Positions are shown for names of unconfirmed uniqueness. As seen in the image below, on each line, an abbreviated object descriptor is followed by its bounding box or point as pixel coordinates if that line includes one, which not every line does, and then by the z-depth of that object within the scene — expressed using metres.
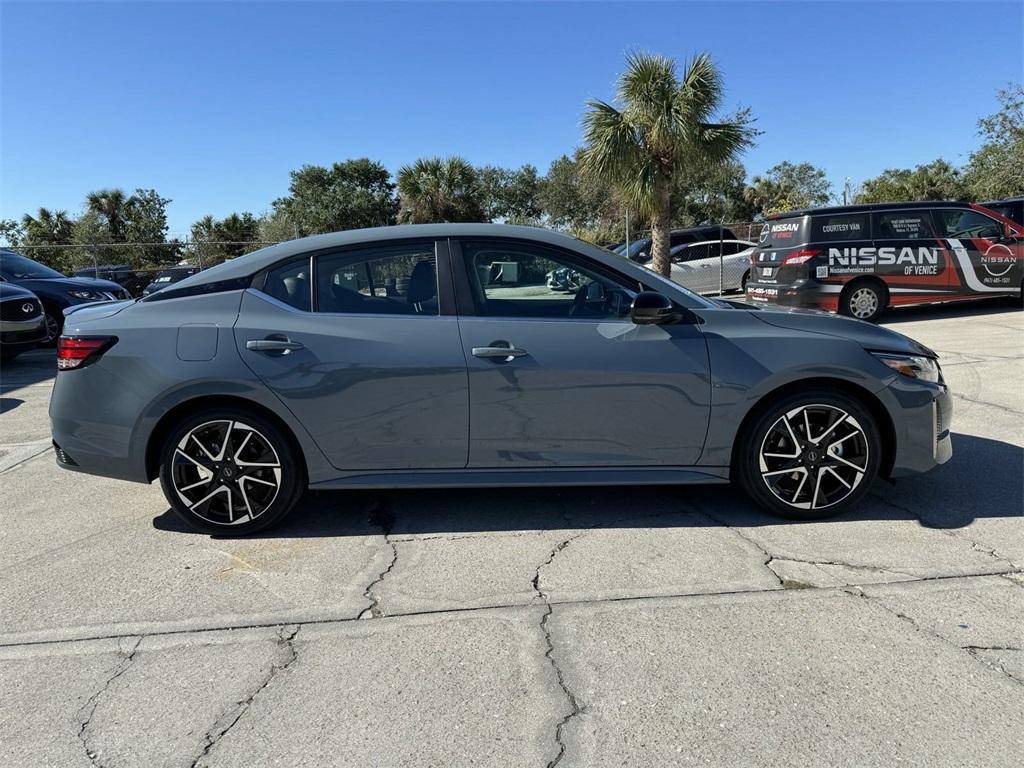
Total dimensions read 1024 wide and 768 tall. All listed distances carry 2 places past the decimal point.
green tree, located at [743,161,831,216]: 47.44
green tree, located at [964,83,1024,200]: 24.94
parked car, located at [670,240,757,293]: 17.33
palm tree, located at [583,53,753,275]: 14.48
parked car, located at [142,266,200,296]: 19.52
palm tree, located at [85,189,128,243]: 39.84
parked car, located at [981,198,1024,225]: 14.52
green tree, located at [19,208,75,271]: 34.44
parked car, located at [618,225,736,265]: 17.72
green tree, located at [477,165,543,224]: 47.00
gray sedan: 3.60
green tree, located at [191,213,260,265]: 23.84
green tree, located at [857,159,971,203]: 38.72
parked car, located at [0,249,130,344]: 12.03
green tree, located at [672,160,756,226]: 40.59
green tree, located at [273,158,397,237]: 42.69
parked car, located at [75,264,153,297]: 22.28
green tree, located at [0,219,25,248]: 35.25
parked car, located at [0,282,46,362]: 9.99
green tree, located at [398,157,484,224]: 31.62
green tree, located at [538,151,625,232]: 41.47
